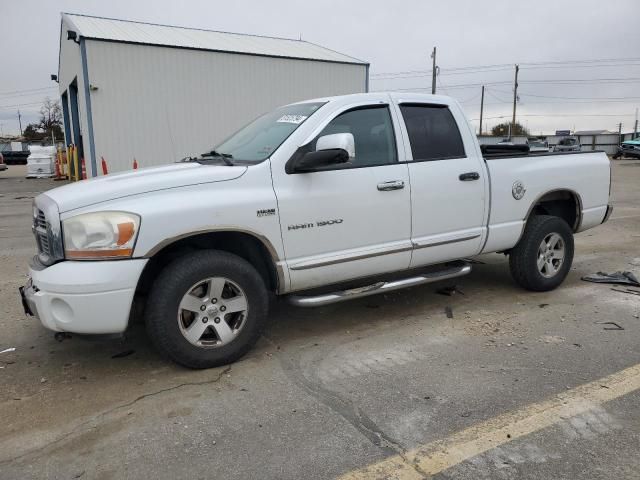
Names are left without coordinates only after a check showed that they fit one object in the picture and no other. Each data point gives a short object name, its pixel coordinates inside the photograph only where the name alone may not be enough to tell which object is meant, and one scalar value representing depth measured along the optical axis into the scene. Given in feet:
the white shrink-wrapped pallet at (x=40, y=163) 84.43
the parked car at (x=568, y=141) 97.51
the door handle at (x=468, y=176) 15.20
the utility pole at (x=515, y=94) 197.70
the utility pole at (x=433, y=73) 132.44
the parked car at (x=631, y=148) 115.34
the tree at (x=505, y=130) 224.53
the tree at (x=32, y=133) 240.53
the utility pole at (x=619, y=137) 142.33
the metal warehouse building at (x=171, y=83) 54.03
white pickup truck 10.81
